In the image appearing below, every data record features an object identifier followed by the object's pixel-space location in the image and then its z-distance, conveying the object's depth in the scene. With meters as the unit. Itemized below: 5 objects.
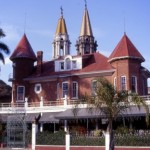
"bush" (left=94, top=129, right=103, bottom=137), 32.03
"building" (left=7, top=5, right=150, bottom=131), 40.66
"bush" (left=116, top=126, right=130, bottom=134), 31.41
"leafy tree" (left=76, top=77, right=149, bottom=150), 25.48
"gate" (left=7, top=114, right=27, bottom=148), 35.50
